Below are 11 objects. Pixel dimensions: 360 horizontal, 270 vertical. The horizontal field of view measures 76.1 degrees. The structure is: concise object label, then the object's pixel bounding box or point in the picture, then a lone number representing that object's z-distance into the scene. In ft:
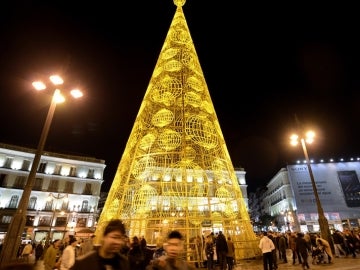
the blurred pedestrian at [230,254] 26.34
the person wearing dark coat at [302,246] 27.14
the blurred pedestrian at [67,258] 15.69
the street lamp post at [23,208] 15.66
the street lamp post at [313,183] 31.14
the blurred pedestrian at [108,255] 6.00
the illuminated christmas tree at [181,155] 27.35
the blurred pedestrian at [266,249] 24.64
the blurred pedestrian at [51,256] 21.75
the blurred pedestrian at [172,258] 7.45
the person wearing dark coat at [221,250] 25.89
